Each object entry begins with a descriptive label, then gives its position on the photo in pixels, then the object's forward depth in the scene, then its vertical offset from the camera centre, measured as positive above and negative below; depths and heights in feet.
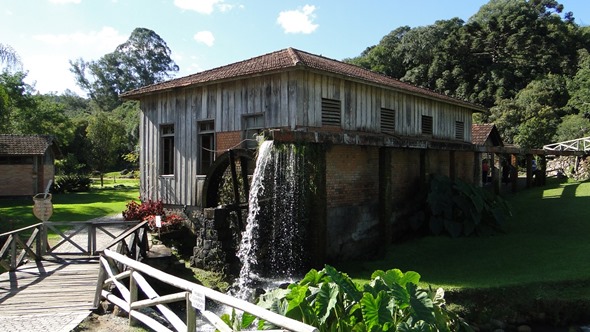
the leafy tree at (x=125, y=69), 220.84 +51.09
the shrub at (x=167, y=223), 39.19 -5.08
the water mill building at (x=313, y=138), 31.83 +2.30
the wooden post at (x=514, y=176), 60.09 -1.43
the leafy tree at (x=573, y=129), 92.19 +8.07
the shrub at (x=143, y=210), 42.06 -4.19
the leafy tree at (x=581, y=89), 102.32 +19.13
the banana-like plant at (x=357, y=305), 14.93 -4.99
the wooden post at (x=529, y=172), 62.54 -0.85
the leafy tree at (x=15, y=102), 87.30 +14.13
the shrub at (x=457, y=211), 35.45 -3.79
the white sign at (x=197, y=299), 13.62 -4.22
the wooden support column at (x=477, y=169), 50.35 -0.31
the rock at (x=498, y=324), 22.56 -8.22
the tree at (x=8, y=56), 58.29 +15.05
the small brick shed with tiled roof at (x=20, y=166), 76.07 +0.30
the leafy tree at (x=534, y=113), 96.12 +12.96
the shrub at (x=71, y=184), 92.38 -3.55
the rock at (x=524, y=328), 22.61 -8.47
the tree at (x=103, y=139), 112.47 +7.48
